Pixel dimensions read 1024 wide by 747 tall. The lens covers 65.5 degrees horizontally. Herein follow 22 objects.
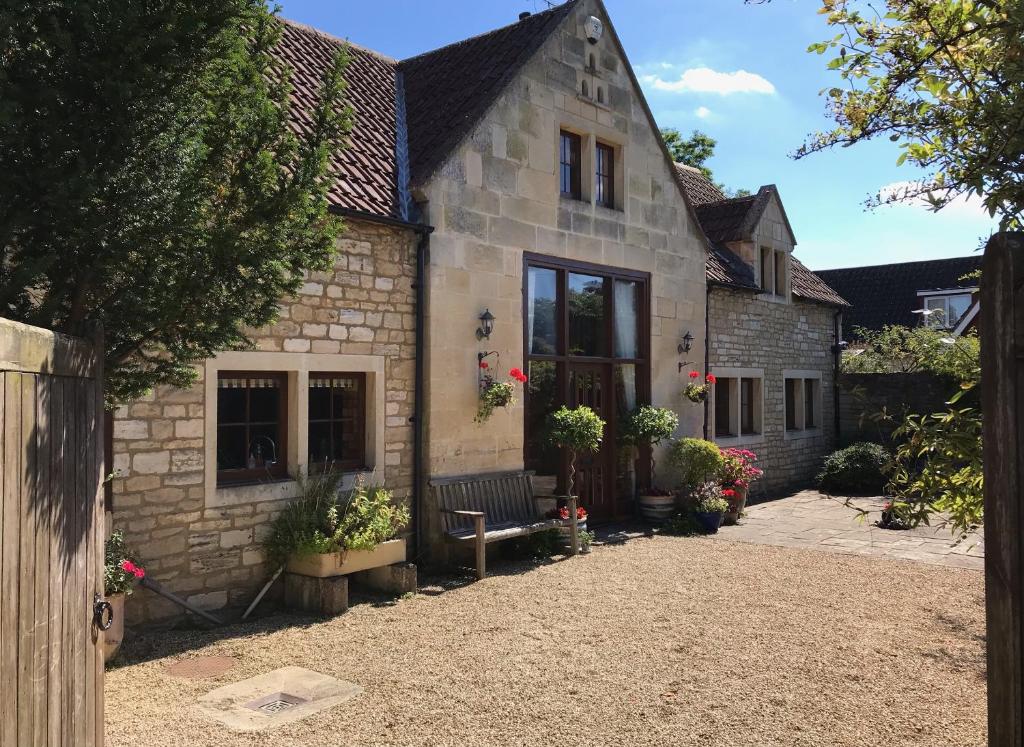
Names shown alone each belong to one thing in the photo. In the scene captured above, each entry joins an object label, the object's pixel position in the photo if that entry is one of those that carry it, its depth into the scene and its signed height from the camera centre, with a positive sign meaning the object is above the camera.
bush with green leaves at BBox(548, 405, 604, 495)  9.91 -0.39
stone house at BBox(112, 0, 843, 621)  7.11 +1.08
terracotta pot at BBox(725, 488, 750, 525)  12.35 -1.70
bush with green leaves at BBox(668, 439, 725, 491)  11.91 -0.94
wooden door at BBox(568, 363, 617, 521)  11.30 -0.87
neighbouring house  25.97 +3.58
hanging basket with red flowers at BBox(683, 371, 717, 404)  12.77 +0.11
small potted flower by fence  5.62 -1.35
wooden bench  8.60 -1.31
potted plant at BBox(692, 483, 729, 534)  11.55 -1.59
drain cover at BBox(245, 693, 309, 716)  5.08 -1.99
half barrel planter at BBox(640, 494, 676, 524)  11.78 -1.63
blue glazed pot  11.54 -1.79
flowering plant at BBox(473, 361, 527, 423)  9.30 +0.04
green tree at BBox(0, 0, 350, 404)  3.59 +1.11
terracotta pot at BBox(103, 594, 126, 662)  5.60 -1.66
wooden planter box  7.23 -1.53
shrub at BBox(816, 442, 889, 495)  15.52 -1.44
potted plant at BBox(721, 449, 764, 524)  12.35 -1.32
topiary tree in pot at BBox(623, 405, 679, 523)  11.48 -0.52
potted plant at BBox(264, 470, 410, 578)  7.26 -1.27
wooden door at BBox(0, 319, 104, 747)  2.46 -0.51
